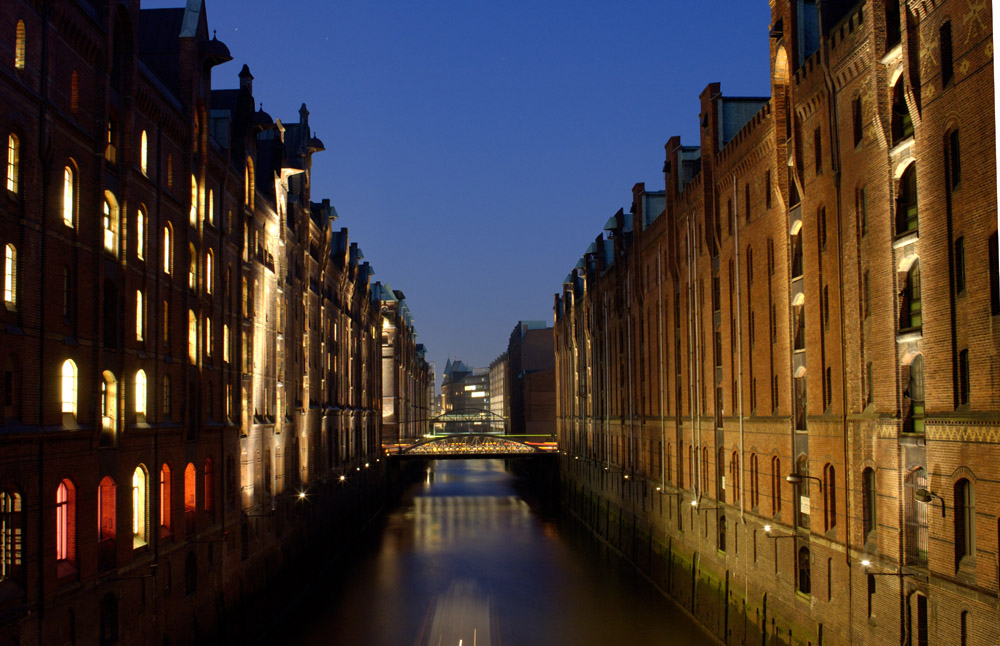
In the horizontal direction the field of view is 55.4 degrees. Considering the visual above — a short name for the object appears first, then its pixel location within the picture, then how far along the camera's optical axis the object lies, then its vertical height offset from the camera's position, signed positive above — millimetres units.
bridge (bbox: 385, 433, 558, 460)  91838 -7938
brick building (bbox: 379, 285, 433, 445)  112812 +63
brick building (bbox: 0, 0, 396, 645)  19141 +1028
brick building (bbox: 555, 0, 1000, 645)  18469 +675
